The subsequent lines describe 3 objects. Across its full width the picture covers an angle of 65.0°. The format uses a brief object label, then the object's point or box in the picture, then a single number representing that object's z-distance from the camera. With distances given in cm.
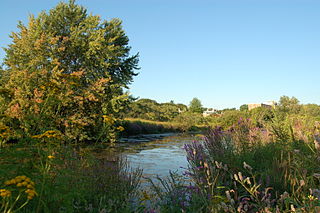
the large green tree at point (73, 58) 1494
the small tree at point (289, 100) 3898
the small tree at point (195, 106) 7625
